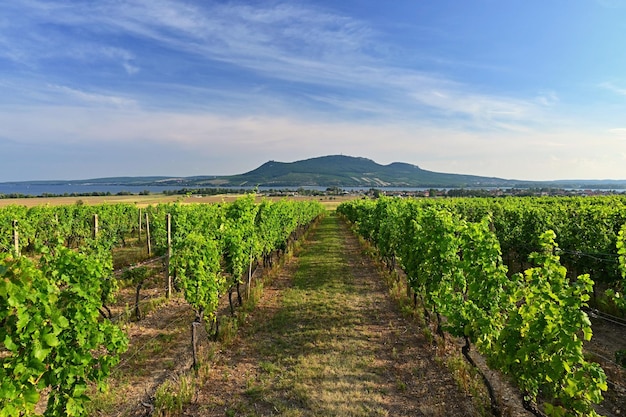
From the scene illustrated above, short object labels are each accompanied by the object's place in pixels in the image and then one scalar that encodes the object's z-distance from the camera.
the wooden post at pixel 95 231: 10.12
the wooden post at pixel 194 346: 6.65
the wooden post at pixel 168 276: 11.27
